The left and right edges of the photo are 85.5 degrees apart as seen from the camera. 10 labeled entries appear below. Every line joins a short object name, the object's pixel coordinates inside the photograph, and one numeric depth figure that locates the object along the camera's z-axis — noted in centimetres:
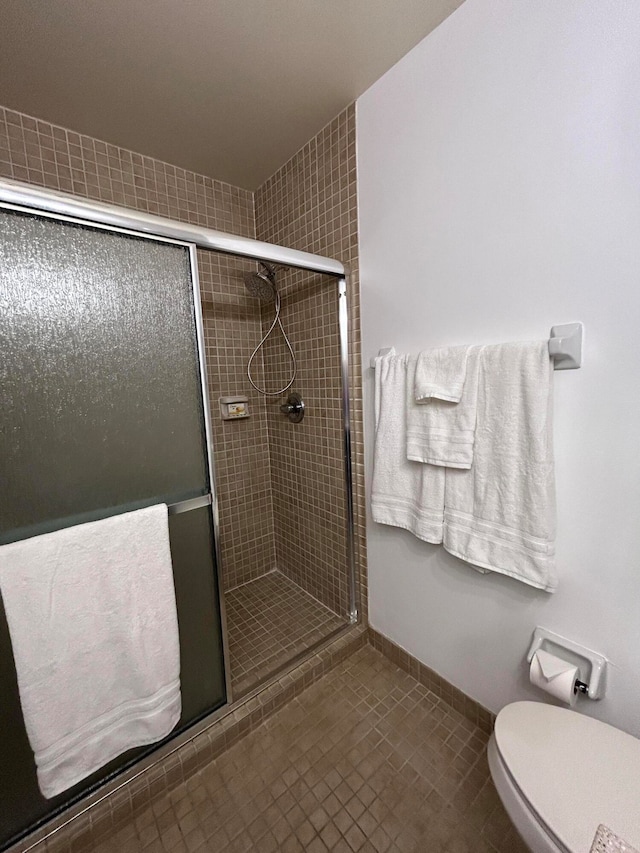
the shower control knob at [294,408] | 179
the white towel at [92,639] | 80
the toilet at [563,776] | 59
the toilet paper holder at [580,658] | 86
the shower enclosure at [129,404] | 80
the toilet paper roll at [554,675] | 86
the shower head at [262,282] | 173
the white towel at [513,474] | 88
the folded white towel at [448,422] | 101
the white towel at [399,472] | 114
